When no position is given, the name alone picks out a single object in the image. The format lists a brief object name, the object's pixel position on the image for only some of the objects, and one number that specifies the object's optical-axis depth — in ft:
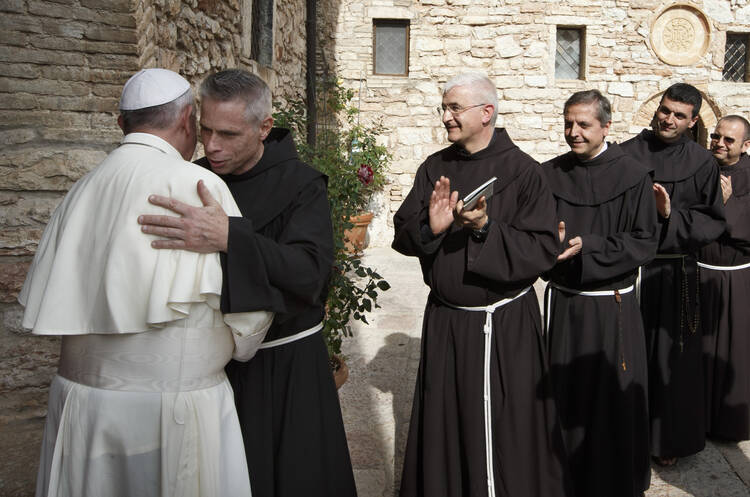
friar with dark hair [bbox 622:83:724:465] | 10.90
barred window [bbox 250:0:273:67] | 21.03
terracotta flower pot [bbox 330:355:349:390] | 13.37
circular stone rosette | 32.60
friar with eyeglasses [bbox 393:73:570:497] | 8.39
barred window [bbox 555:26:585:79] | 33.47
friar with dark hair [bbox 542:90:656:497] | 9.38
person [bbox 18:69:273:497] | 5.24
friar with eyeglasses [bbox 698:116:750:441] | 11.98
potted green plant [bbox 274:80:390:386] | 12.59
